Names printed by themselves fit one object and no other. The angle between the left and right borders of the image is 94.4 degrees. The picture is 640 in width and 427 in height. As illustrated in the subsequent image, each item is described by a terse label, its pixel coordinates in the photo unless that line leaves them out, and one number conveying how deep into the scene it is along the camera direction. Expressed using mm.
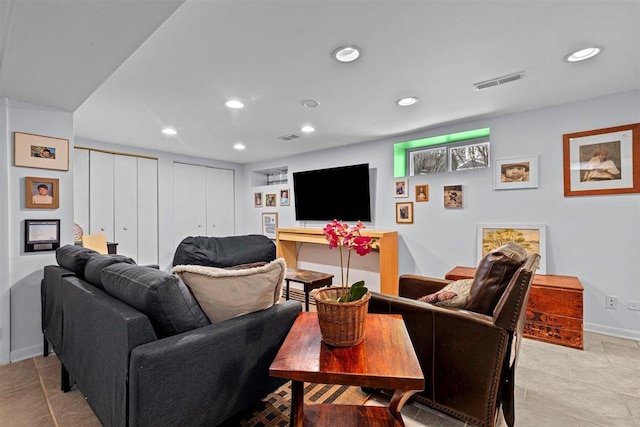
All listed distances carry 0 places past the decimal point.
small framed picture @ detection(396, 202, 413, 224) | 4078
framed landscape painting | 3121
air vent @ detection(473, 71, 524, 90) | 2391
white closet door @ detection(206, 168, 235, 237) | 6039
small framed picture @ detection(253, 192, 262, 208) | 6238
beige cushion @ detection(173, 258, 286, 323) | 1479
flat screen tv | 4512
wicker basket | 1206
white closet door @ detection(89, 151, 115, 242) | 4484
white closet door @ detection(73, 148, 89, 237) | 4312
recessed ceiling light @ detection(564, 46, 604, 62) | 2020
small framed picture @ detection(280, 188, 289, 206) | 5716
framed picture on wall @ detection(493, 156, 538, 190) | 3186
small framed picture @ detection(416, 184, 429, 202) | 3943
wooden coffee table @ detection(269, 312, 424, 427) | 1040
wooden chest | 2553
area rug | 1627
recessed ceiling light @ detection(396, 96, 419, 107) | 2855
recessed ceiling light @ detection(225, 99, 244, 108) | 2903
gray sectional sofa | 1161
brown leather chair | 1466
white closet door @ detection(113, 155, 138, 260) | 4738
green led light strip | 3549
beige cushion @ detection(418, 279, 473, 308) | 1735
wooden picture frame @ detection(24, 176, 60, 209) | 2404
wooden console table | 3863
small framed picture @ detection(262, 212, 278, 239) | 5934
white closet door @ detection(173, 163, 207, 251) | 5500
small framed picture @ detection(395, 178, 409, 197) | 4129
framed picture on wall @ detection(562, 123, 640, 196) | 2709
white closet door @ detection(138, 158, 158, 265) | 5016
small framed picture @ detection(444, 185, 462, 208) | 3672
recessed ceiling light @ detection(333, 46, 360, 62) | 1992
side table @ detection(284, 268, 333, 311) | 3191
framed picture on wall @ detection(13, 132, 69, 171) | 2352
